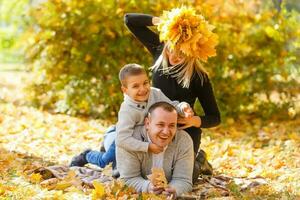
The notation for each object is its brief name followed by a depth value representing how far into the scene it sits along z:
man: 6.83
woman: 7.49
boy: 6.88
